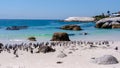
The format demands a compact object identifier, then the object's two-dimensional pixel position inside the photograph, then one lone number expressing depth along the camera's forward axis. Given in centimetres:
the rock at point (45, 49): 1059
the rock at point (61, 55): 949
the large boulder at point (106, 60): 810
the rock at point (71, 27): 3320
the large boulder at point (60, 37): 1649
